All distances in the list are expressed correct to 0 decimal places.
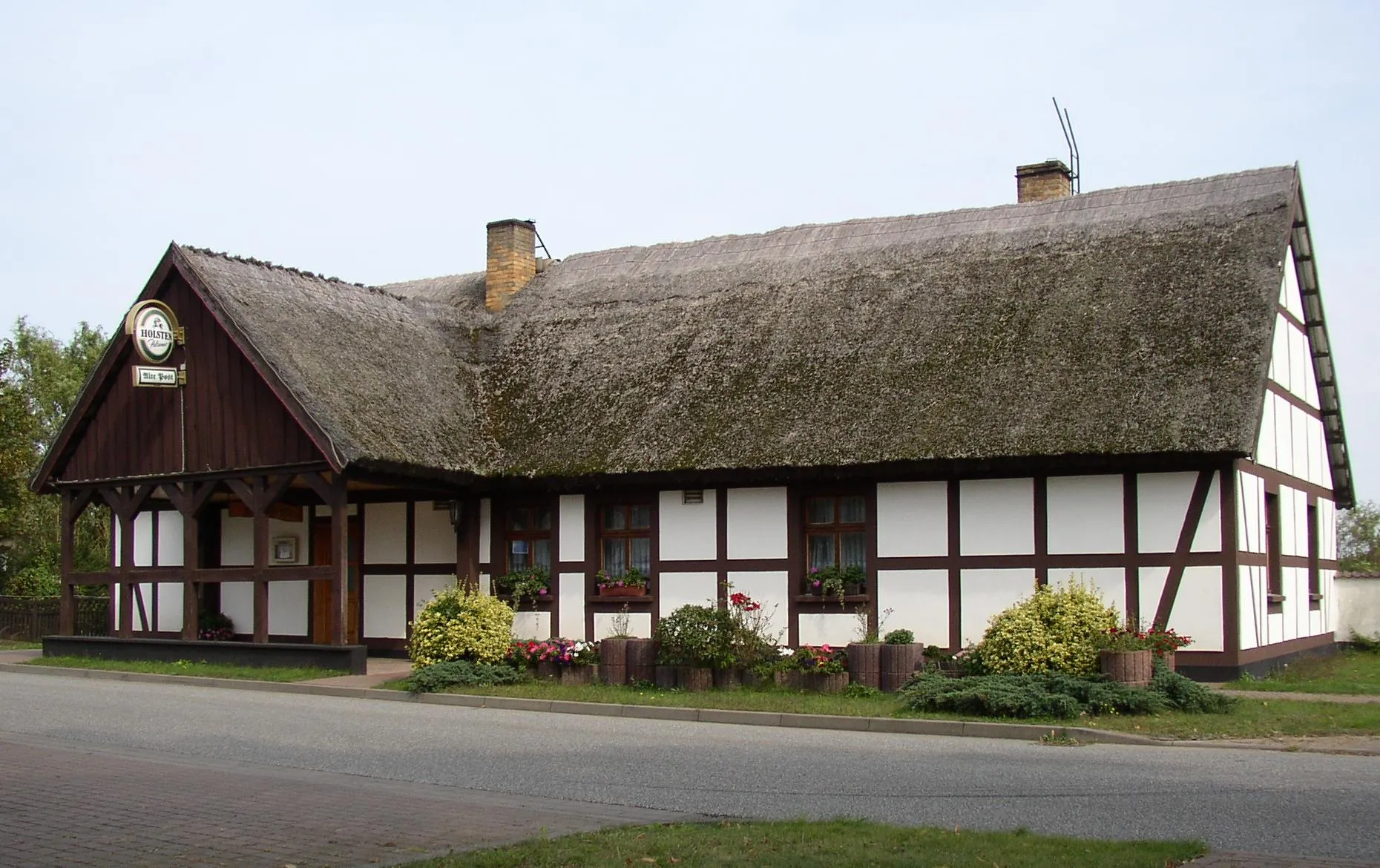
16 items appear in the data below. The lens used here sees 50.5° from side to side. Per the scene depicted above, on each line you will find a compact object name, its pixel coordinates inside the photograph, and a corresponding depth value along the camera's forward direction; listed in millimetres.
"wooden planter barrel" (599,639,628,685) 20406
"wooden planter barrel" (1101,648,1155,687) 17031
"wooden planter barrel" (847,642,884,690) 19047
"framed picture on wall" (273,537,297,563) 27109
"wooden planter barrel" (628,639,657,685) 20297
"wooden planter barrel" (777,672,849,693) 19031
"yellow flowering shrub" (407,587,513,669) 20984
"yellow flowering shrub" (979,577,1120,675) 17766
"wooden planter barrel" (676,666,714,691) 19797
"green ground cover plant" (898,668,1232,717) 16062
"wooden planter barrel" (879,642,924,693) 18844
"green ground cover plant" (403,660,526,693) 19891
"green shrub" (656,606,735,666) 19766
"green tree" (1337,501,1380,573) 53969
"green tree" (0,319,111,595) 36031
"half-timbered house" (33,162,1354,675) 20062
